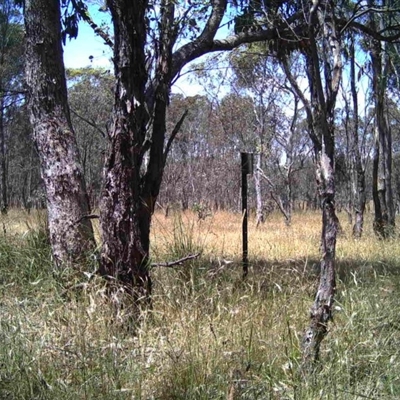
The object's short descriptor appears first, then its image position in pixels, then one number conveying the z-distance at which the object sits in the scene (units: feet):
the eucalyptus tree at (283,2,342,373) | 10.04
